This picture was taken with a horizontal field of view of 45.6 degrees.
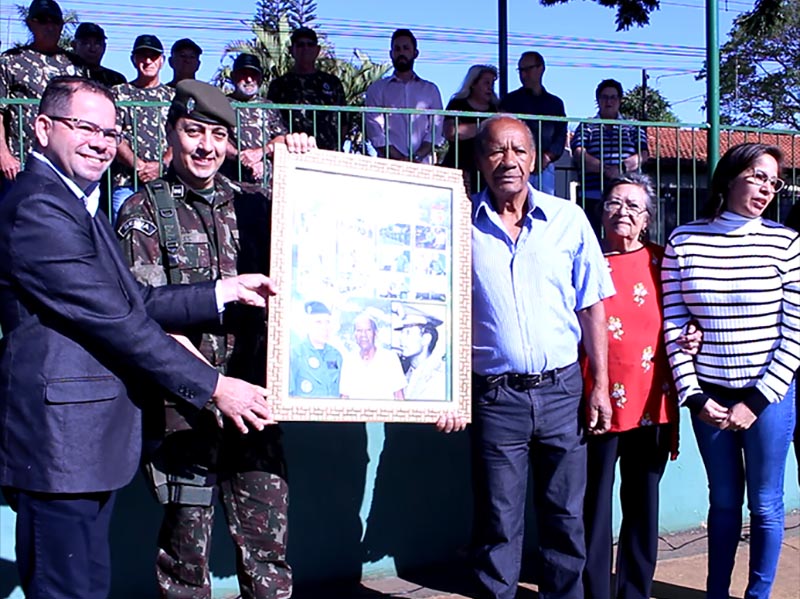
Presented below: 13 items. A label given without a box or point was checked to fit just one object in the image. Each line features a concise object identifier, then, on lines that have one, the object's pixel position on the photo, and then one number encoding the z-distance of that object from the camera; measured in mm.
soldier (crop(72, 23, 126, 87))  6523
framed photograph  3201
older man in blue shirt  3600
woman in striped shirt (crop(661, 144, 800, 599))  3793
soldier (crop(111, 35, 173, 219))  4461
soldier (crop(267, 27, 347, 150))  6879
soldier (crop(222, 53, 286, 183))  4660
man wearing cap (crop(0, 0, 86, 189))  4504
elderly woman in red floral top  3920
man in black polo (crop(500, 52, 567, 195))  7270
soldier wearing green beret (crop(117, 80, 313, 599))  3191
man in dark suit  2635
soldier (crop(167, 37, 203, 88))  7016
